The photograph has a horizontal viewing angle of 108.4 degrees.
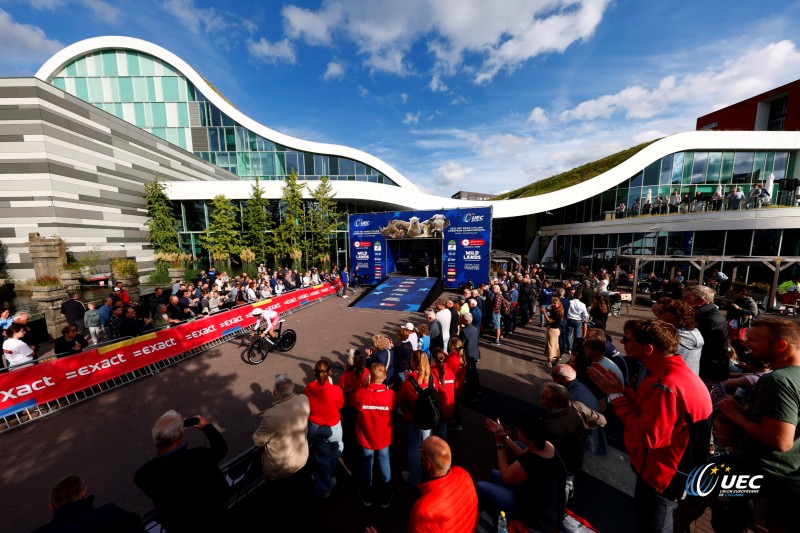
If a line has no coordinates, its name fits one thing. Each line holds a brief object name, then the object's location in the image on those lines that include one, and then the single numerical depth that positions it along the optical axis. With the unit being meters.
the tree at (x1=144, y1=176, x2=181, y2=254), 18.03
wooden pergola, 10.80
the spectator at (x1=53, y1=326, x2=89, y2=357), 5.85
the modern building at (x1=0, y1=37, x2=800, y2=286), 12.77
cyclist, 7.49
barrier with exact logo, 5.07
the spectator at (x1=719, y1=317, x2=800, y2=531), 1.93
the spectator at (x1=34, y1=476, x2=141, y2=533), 1.74
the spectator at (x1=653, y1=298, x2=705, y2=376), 3.40
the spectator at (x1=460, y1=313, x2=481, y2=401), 5.41
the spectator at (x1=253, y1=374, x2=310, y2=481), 2.73
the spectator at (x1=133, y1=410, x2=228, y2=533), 2.07
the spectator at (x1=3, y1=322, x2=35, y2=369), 5.48
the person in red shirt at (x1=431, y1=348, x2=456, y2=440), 3.79
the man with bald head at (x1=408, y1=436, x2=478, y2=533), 1.85
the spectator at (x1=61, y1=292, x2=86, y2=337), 8.28
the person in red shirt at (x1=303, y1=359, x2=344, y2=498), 3.33
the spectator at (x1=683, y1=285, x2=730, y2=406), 3.72
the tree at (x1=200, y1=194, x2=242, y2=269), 18.98
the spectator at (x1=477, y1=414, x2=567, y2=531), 2.10
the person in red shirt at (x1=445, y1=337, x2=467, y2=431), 4.24
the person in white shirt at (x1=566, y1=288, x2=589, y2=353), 6.94
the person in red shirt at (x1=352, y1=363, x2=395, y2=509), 3.12
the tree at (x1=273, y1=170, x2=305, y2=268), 19.34
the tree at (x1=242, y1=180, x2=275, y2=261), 19.47
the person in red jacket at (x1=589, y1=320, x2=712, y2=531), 2.09
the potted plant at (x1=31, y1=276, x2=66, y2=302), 9.16
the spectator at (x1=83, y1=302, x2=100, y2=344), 7.81
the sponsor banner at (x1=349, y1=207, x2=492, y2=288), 15.95
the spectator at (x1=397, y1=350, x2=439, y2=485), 3.34
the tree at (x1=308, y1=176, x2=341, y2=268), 19.61
